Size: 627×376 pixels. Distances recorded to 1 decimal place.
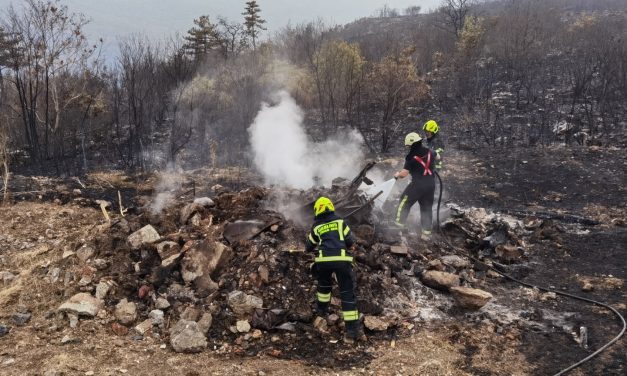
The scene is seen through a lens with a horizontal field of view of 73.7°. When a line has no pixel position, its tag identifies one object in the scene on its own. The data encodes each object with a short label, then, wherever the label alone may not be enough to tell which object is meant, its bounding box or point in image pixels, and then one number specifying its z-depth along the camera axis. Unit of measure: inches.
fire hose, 141.6
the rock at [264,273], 184.2
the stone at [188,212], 231.0
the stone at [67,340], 154.9
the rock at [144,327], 163.9
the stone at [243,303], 171.5
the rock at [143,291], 180.5
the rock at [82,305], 167.3
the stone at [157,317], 167.9
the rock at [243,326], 163.5
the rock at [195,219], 226.7
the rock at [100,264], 192.5
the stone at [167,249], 197.5
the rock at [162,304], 173.9
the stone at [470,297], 179.9
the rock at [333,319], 170.7
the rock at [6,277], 195.1
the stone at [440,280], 194.5
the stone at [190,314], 166.2
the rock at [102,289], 177.8
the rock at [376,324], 166.4
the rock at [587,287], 194.6
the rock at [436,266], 209.3
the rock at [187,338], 153.5
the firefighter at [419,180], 239.1
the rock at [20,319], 166.6
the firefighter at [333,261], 161.6
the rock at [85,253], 198.2
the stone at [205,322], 162.9
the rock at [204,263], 185.5
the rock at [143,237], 204.1
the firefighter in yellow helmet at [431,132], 244.7
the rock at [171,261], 191.0
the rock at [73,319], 163.6
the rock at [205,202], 238.1
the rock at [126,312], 168.3
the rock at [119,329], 162.2
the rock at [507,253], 232.5
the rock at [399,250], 219.5
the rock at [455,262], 219.6
